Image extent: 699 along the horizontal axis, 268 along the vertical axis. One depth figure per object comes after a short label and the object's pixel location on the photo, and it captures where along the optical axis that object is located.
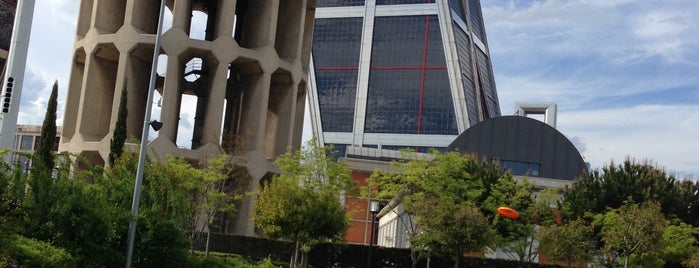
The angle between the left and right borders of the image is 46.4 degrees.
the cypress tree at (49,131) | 40.75
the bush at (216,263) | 26.88
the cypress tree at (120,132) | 42.91
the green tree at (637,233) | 38.12
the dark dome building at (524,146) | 74.25
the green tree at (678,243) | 41.48
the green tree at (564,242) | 38.94
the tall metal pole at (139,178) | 22.48
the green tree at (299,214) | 33.84
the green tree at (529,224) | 43.69
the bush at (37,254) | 18.33
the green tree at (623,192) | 46.81
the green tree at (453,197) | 36.09
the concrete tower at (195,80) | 51.84
